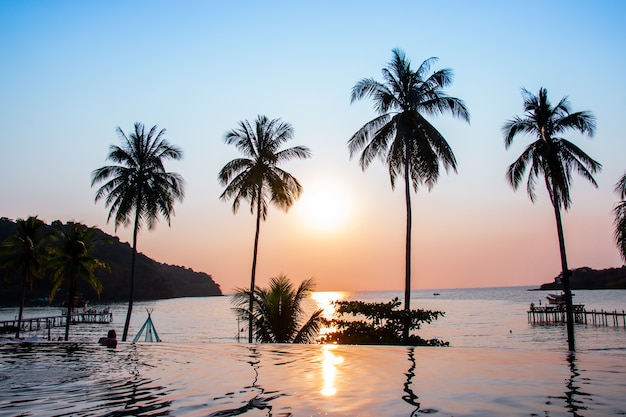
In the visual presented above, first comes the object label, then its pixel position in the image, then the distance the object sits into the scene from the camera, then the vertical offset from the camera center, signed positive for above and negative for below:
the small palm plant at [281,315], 22.66 -1.06
